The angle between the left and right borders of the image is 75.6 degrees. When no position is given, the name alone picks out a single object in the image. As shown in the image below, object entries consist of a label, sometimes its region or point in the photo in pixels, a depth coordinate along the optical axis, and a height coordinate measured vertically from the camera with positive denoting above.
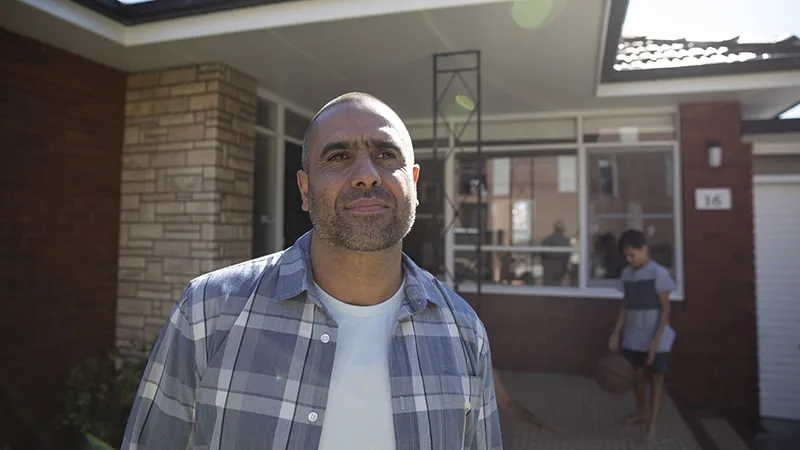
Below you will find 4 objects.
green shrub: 3.64 -1.18
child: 4.30 -0.62
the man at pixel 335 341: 1.28 -0.27
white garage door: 6.09 -0.55
